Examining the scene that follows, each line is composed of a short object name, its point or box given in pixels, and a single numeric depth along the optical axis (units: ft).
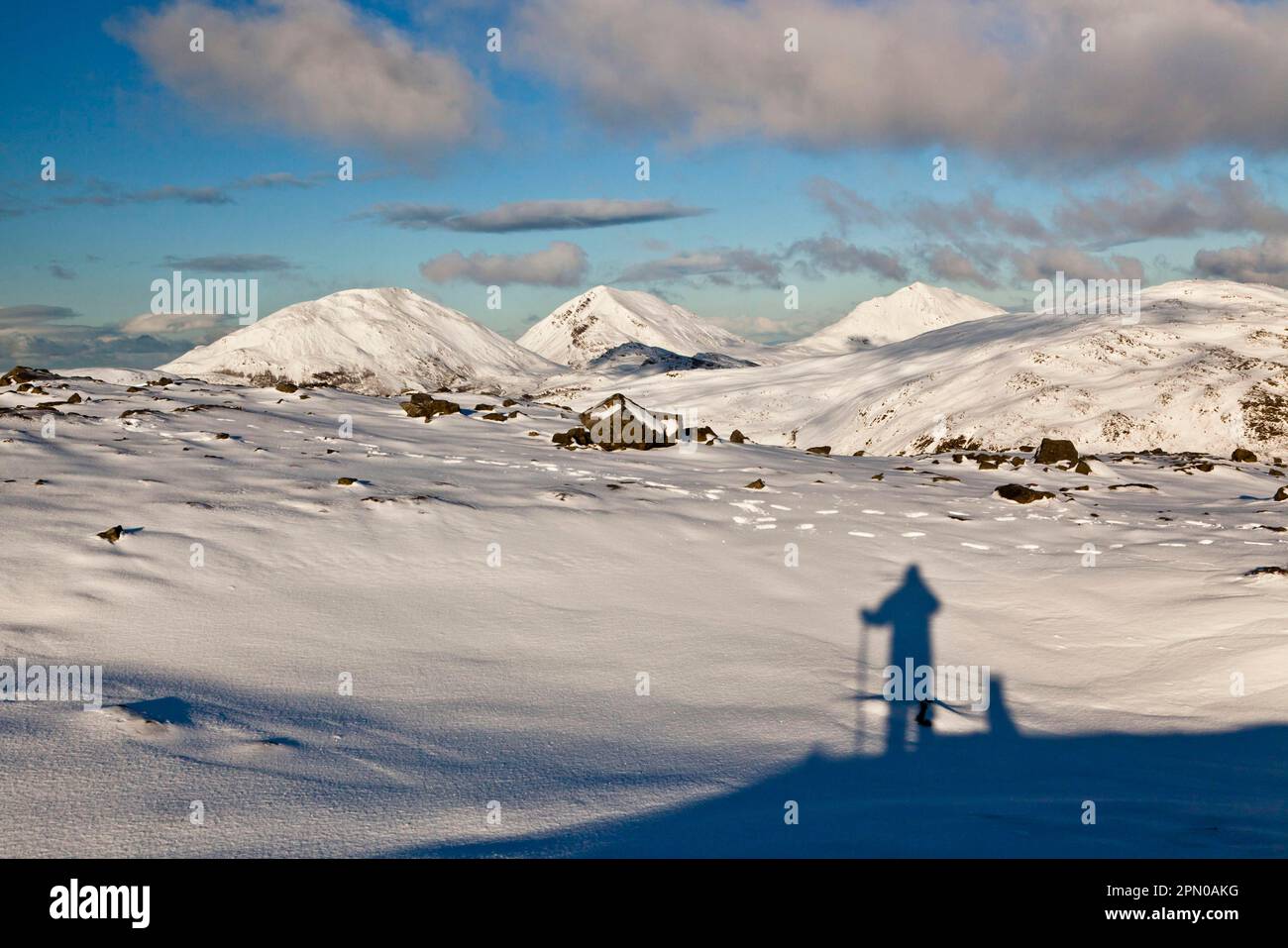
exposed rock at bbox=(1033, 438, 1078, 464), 84.28
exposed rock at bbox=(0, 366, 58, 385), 77.08
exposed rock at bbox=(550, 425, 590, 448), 72.49
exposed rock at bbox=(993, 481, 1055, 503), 60.95
